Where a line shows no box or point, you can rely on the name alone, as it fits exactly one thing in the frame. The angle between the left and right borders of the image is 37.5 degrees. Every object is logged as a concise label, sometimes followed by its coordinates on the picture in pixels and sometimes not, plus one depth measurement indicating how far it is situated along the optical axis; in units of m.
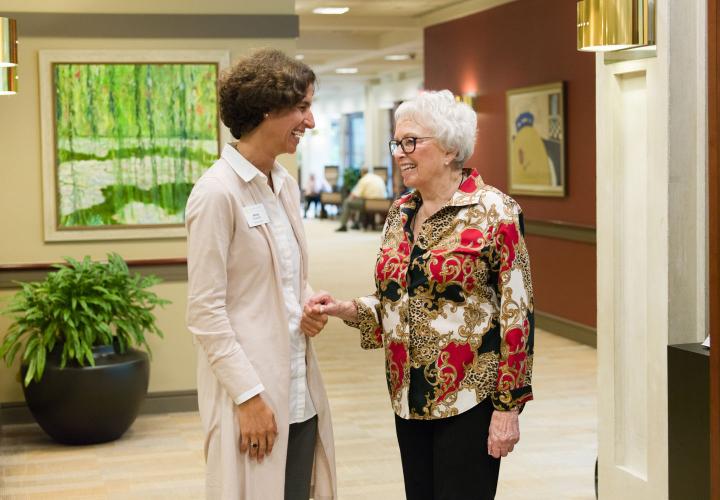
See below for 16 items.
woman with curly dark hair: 2.36
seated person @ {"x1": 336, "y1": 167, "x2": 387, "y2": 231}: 20.58
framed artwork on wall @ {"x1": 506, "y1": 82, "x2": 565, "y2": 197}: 9.49
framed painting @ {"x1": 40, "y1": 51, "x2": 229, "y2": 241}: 6.47
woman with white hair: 2.59
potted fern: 5.71
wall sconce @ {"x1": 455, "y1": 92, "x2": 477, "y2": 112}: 11.46
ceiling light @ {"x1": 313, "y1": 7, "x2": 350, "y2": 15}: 12.74
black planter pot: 5.71
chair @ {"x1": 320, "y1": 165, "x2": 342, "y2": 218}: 24.75
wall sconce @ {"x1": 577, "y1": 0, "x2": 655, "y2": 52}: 3.75
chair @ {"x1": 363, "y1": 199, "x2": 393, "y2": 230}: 20.42
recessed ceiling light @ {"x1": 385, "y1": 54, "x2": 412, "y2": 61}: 18.58
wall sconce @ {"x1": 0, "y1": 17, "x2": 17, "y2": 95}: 5.04
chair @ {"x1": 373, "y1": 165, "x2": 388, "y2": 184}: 22.55
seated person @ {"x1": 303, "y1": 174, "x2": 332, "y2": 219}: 25.81
